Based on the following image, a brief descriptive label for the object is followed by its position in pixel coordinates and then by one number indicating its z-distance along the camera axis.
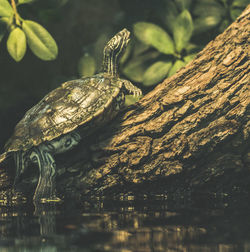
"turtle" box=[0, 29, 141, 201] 4.73
